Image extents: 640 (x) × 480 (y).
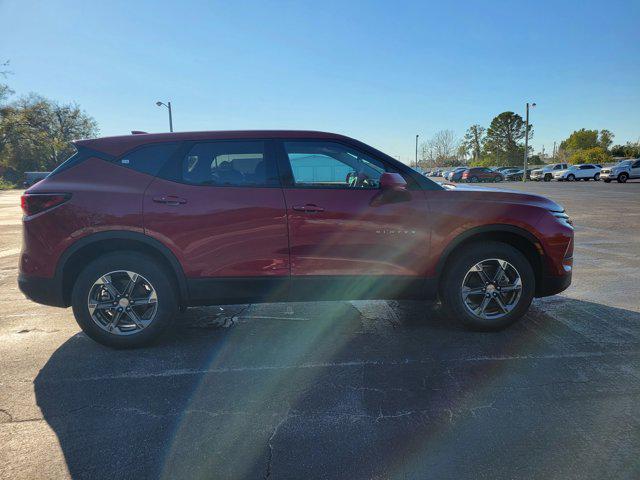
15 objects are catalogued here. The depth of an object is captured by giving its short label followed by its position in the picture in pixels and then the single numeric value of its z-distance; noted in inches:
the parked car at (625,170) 1347.2
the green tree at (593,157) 2248.5
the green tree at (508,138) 3159.5
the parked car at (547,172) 1717.8
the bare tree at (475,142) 3634.4
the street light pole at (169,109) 1443.0
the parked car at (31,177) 1496.8
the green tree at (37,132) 1993.7
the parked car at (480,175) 1690.0
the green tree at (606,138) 3134.8
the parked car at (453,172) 1894.8
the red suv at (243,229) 133.8
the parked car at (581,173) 1585.9
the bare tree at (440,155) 3809.1
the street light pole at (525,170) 1864.3
